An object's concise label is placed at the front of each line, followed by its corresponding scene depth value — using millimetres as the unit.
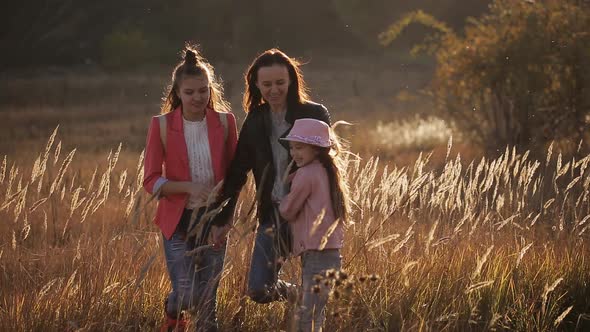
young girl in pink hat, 8406
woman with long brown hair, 9172
